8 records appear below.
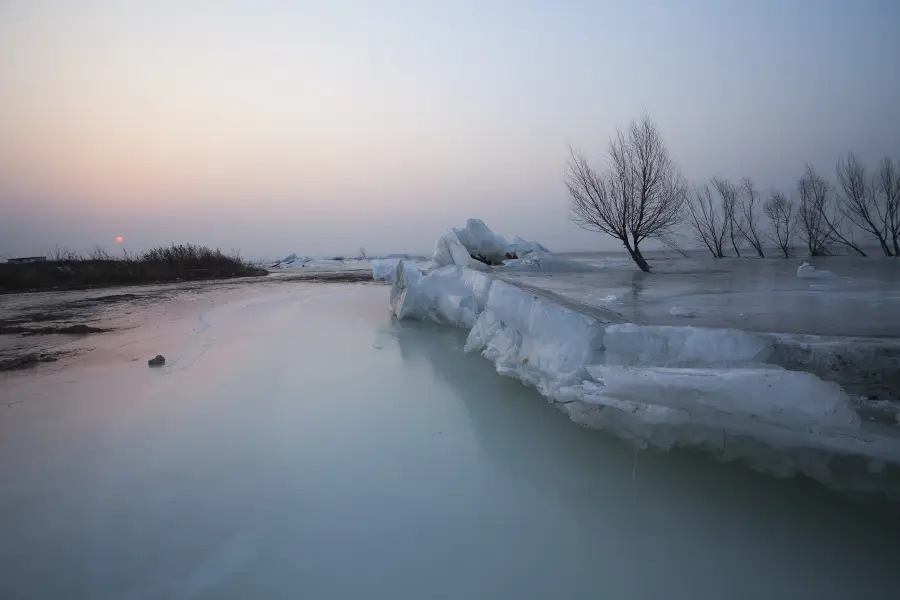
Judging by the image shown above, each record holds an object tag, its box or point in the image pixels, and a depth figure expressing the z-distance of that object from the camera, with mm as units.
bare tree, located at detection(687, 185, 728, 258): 19562
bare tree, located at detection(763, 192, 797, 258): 16875
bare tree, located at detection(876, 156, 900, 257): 14156
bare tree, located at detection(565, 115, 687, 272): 10070
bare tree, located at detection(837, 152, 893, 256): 14633
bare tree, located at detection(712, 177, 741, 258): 18906
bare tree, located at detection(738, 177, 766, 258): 18484
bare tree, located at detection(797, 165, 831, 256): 15758
